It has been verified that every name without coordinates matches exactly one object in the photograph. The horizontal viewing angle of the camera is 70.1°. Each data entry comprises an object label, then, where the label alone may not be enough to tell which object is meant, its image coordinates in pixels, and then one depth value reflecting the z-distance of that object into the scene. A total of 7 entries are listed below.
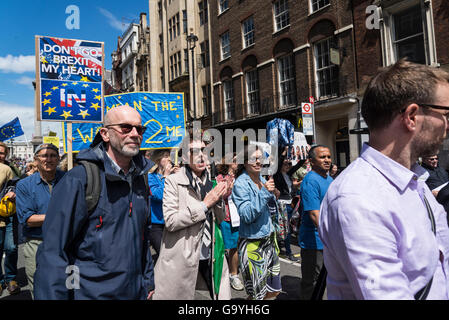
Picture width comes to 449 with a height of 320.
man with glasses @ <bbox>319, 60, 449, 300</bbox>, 1.08
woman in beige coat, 2.79
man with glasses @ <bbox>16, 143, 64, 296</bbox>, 3.53
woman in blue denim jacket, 3.73
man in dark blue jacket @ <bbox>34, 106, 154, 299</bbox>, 1.79
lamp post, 24.39
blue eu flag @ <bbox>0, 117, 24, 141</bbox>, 10.81
